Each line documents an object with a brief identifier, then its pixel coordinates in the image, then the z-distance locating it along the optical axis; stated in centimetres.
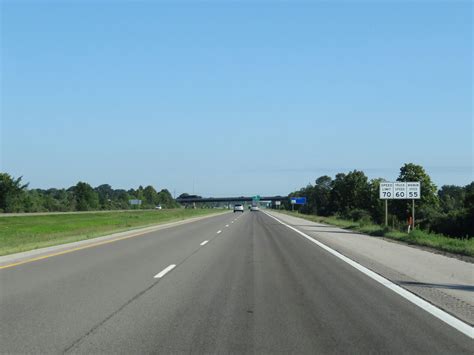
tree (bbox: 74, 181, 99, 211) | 16950
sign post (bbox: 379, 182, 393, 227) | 4006
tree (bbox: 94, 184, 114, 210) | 18580
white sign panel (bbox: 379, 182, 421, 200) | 3997
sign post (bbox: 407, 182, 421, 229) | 3988
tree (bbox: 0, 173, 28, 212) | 12344
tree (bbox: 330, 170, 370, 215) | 12006
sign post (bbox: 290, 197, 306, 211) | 15414
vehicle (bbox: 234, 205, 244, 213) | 13298
